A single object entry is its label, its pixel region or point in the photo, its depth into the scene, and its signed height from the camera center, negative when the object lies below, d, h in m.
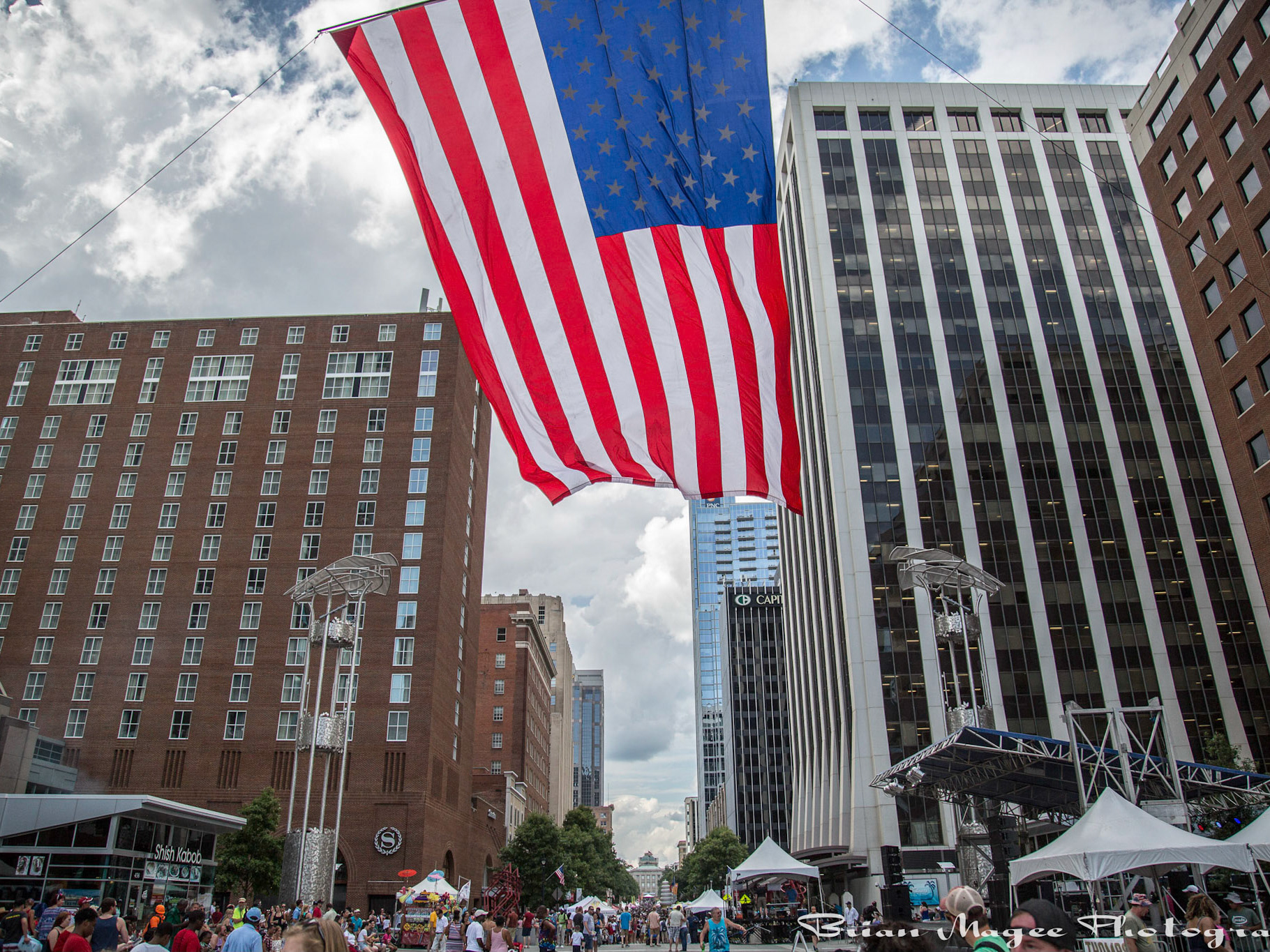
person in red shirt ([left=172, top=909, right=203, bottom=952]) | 11.77 -1.04
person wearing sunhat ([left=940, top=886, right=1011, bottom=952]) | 7.02 -0.53
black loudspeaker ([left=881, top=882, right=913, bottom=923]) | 22.12 -1.34
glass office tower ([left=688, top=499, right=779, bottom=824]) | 197.23 +11.85
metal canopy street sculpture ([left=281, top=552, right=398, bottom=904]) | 29.97 +4.58
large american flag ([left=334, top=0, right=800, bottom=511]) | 9.57 +6.62
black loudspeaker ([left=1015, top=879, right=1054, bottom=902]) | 26.77 -1.46
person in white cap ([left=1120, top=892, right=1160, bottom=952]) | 11.11 -1.10
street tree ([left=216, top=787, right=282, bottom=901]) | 45.38 -0.03
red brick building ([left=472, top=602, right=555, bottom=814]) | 103.44 +18.02
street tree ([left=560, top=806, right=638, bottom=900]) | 83.50 -0.44
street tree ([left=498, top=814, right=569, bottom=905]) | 76.50 -0.50
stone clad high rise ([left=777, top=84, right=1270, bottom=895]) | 62.53 +29.79
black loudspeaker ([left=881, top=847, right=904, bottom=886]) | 23.56 -0.60
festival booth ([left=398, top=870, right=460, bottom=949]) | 41.62 -2.21
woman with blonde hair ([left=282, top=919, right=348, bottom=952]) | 4.66 -0.43
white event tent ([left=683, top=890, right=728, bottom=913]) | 37.16 -2.22
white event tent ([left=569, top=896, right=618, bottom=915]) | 49.97 -3.21
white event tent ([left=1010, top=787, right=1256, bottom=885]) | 16.02 -0.14
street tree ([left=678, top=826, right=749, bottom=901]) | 100.81 -1.13
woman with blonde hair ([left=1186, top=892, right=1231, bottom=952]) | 10.99 -1.05
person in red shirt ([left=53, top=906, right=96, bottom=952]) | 10.86 -0.90
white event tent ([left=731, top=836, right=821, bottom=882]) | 34.06 -0.72
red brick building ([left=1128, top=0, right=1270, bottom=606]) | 32.41 +23.41
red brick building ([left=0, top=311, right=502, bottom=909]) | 56.97 +20.74
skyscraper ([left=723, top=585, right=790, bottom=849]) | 137.38 +19.30
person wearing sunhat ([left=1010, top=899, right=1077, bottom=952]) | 3.88 -0.37
